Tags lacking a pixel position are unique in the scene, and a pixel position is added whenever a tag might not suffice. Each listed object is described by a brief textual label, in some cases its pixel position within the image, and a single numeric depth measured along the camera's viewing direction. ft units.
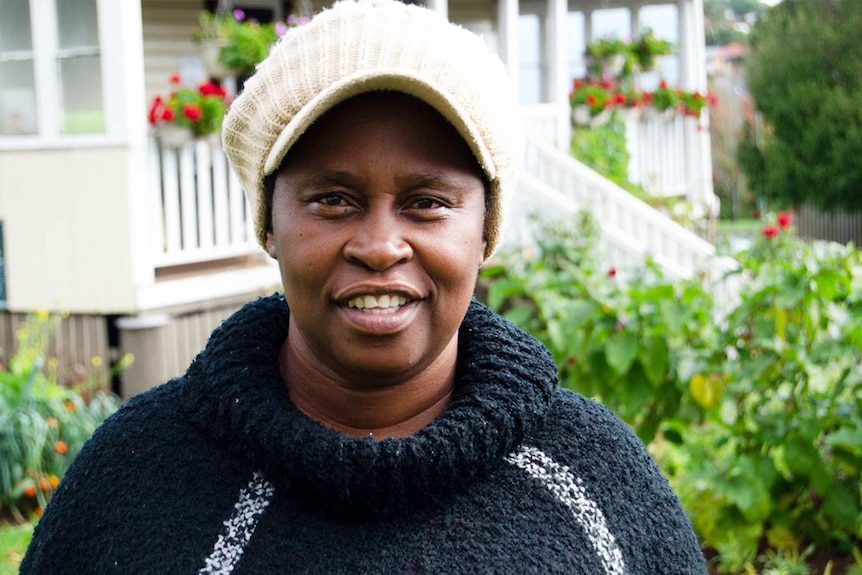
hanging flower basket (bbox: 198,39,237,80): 26.48
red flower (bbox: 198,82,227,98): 23.82
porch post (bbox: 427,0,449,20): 32.37
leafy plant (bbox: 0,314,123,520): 16.89
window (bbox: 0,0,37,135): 23.86
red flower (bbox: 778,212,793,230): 18.79
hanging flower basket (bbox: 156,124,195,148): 22.72
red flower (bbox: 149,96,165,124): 22.59
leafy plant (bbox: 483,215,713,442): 13.10
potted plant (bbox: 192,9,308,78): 25.75
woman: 4.91
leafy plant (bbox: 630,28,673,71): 40.19
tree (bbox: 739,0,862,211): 62.59
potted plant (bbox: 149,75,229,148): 22.57
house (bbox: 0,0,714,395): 22.29
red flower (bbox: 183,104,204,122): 22.52
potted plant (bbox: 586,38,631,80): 39.63
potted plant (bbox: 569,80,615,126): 37.09
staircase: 28.07
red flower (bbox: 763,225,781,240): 17.80
